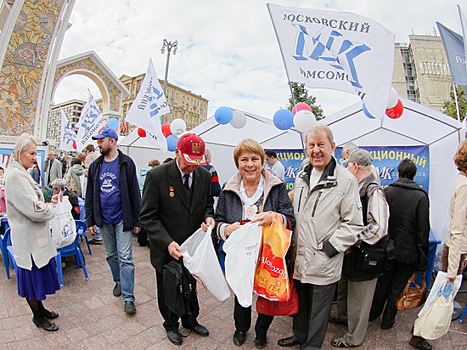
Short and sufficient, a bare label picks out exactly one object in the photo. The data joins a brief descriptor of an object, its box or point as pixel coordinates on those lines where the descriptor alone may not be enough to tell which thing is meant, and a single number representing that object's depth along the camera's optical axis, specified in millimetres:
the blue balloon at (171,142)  7178
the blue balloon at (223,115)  5543
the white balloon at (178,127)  6801
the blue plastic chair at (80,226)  4114
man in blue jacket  2992
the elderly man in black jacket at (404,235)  2480
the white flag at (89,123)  7160
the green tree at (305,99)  12765
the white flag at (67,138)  9195
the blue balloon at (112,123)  8571
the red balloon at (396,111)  4328
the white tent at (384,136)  4309
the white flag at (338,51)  2975
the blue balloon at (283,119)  4922
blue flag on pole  4277
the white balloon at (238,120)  5852
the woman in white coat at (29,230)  2379
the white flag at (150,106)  5371
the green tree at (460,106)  11870
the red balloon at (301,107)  4919
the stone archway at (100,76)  15133
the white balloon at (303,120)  4328
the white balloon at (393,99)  4032
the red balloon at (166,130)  7968
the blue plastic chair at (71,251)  3611
